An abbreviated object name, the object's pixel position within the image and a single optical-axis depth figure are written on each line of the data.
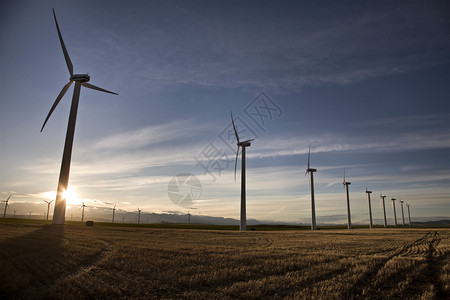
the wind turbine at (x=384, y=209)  184.14
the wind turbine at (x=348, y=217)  139.25
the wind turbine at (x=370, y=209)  155.95
